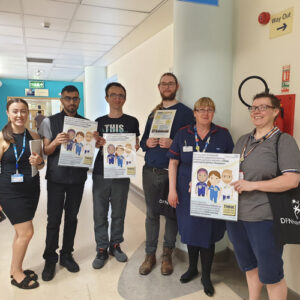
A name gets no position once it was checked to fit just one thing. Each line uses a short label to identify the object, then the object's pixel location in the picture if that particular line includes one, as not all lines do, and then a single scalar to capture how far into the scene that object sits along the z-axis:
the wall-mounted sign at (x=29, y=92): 10.12
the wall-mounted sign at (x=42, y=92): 10.29
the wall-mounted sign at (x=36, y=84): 9.90
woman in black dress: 2.05
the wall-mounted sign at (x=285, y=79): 1.93
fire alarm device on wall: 2.05
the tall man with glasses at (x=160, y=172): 2.32
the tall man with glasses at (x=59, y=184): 2.26
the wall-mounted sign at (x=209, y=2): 1.87
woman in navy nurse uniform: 1.94
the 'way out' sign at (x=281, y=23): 1.89
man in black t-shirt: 2.48
